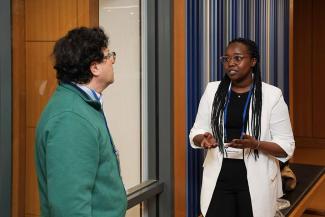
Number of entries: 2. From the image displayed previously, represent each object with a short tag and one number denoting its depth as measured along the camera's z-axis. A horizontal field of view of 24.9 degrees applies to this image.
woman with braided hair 3.62
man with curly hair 2.64
